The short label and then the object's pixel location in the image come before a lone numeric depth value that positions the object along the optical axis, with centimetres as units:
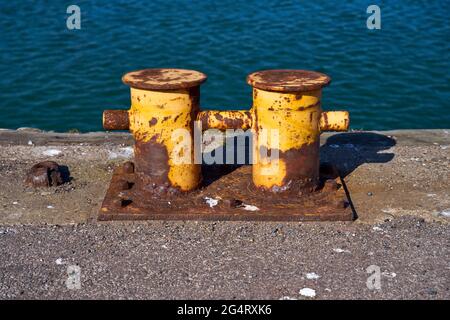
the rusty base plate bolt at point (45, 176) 589
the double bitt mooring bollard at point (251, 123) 522
